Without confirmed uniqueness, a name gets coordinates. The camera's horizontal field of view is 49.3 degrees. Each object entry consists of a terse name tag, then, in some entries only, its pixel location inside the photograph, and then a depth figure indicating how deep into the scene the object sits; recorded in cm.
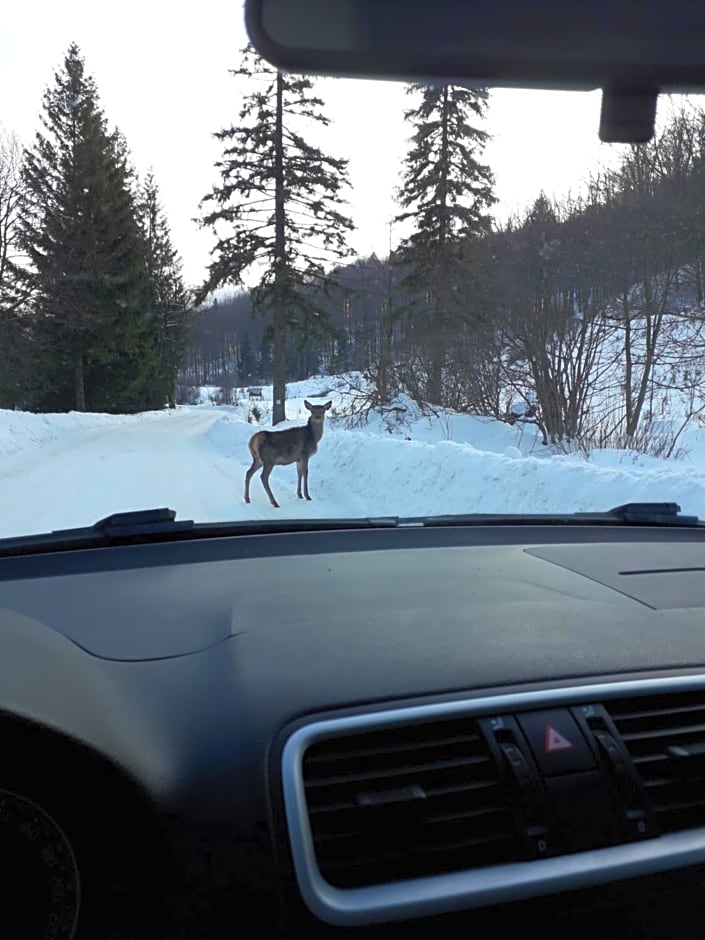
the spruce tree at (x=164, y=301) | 4534
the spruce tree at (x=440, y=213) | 1934
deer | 1198
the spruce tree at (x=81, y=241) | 3116
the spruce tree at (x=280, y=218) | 2591
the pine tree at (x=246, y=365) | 6312
